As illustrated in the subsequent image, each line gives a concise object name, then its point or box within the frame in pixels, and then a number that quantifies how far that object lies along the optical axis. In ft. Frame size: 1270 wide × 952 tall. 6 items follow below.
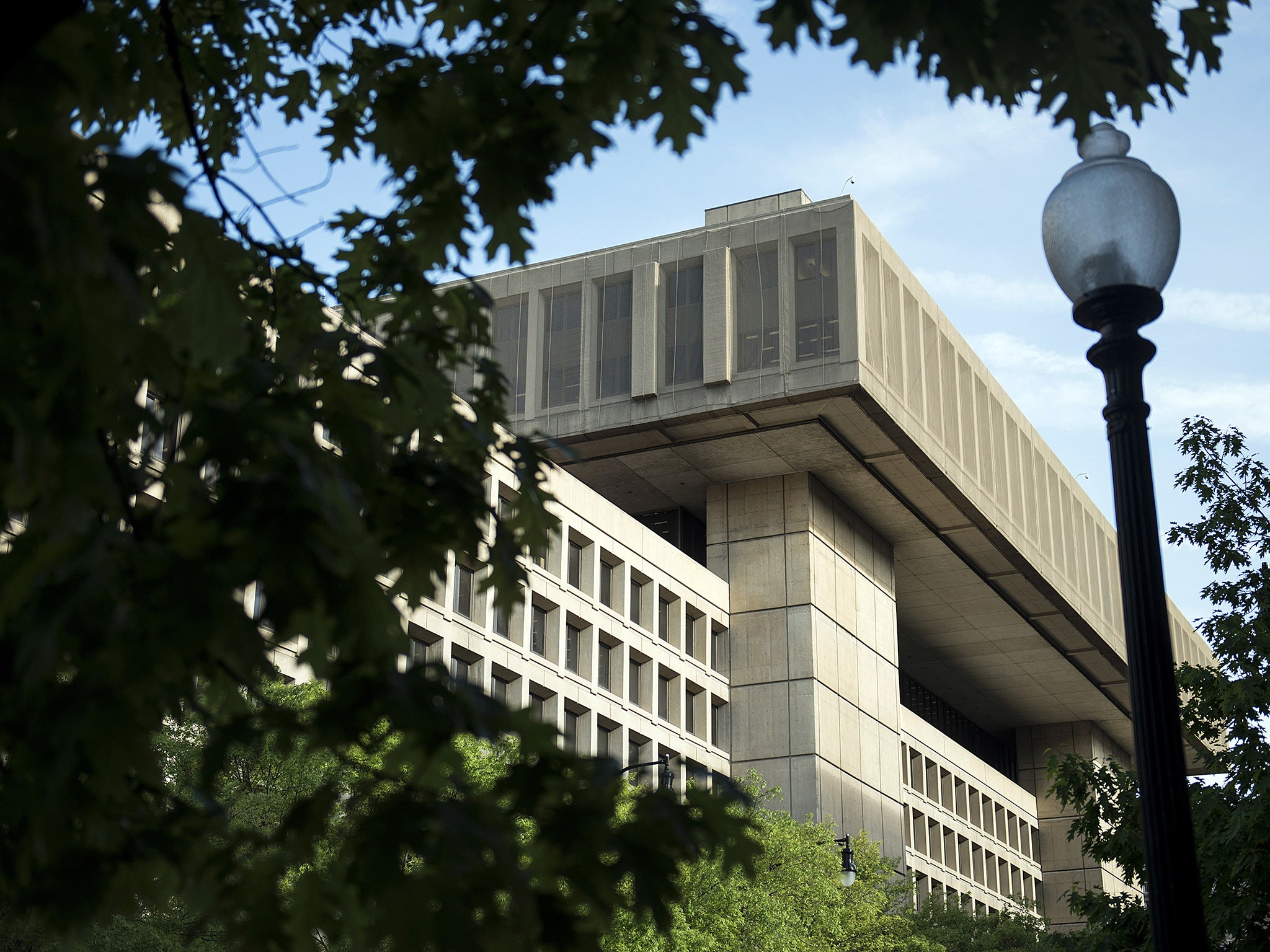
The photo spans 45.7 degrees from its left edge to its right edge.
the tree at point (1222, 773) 43.70
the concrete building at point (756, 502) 169.48
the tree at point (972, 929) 171.42
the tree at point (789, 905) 97.50
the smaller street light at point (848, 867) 116.37
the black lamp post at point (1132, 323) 20.42
